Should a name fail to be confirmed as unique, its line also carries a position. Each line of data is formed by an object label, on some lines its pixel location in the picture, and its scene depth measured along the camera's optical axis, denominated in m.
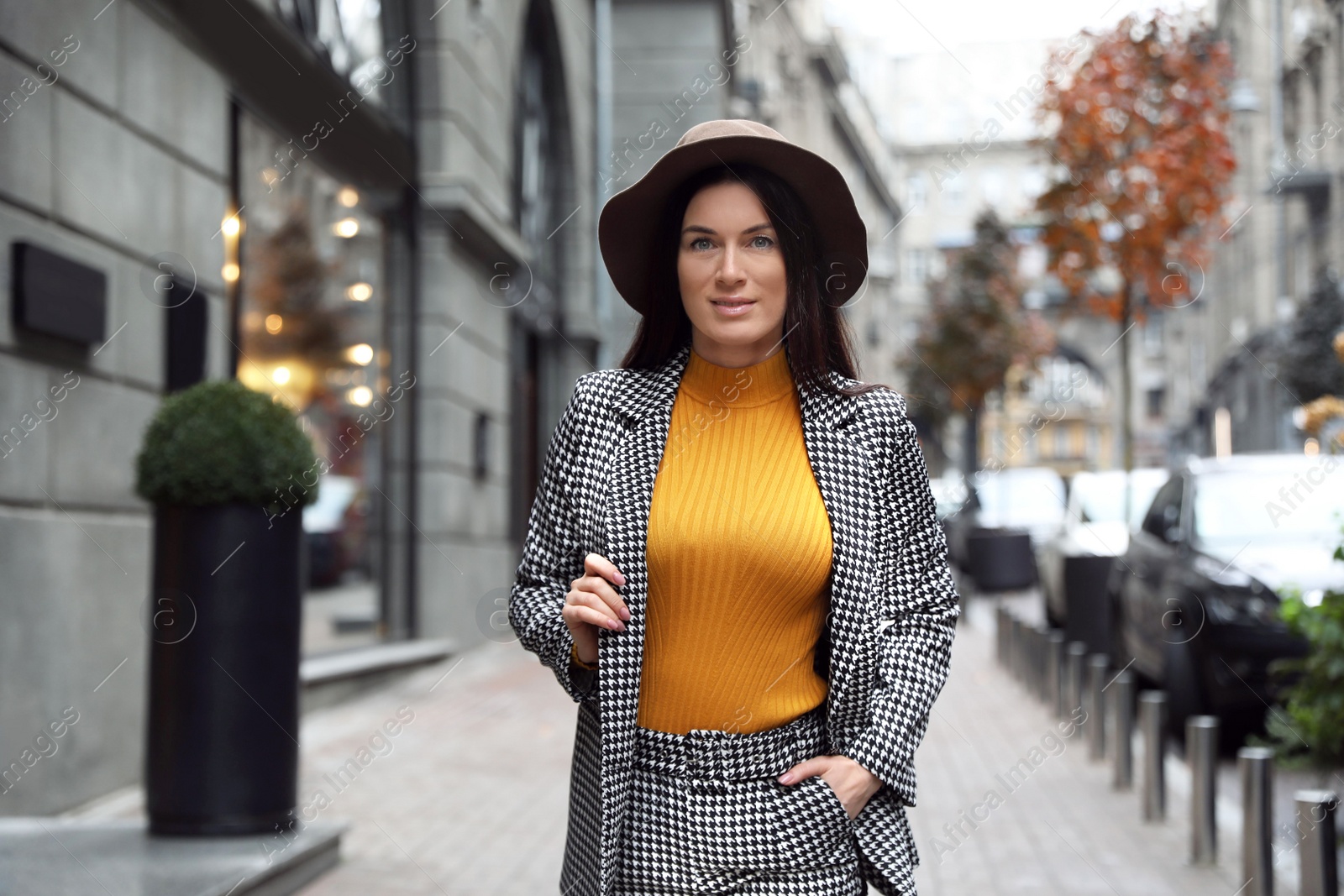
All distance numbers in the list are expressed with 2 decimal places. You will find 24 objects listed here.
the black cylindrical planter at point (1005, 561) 18.36
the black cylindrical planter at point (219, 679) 5.40
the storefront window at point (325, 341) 9.74
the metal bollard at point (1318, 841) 4.34
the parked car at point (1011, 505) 25.08
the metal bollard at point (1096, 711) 8.73
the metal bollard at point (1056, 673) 10.37
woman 2.17
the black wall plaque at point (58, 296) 6.21
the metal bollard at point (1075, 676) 9.67
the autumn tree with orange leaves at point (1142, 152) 15.89
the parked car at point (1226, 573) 8.40
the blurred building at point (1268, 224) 31.53
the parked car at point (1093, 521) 14.41
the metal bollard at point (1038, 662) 11.26
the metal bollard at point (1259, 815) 5.23
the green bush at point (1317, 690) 6.27
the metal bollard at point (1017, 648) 12.14
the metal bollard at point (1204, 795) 6.06
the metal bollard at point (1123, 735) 7.73
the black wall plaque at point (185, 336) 7.80
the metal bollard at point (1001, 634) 13.71
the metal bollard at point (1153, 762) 6.92
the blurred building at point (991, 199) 71.38
